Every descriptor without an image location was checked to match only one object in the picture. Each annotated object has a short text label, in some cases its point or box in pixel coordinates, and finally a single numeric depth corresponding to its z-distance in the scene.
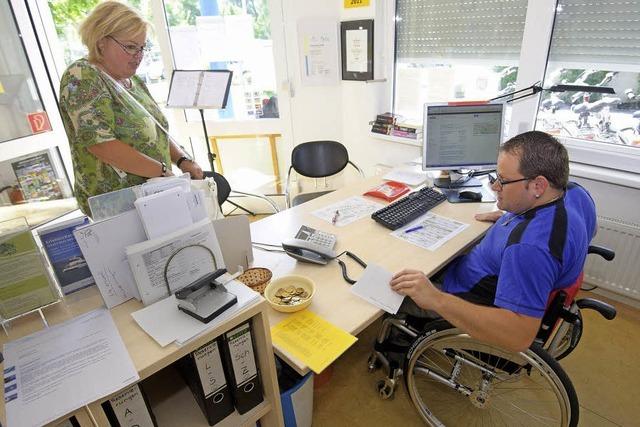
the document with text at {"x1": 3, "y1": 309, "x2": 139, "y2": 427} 0.67
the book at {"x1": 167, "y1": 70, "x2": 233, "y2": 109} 2.67
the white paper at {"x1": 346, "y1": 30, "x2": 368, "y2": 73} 2.82
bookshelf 0.76
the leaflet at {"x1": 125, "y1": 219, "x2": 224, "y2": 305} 0.90
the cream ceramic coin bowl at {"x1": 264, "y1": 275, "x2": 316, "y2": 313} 1.11
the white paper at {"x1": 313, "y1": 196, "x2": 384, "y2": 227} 1.71
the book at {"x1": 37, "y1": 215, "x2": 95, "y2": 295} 0.91
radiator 1.97
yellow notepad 0.97
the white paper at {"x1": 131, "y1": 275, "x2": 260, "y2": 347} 0.81
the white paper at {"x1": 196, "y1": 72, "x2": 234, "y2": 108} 2.66
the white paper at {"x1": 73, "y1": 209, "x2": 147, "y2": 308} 0.86
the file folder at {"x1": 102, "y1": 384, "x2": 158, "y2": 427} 0.84
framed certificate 2.78
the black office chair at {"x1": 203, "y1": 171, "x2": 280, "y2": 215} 2.57
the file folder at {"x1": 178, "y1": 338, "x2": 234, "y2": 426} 0.96
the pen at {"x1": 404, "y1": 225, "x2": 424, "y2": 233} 1.59
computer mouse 1.86
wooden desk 1.12
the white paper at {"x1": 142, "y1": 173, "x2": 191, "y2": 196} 0.93
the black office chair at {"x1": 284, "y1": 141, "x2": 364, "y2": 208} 2.64
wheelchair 1.12
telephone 1.36
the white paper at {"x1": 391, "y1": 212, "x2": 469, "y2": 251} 1.50
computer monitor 1.92
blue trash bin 1.27
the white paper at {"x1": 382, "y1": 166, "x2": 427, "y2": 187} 2.11
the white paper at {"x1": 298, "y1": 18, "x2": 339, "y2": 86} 2.86
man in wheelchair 1.03
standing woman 1.46
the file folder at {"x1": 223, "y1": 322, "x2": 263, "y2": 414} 0.96
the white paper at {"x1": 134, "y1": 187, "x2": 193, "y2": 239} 0.88
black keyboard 1.62
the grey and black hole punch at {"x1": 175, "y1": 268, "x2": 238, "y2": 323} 0.85
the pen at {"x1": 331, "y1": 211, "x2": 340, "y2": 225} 1.69
